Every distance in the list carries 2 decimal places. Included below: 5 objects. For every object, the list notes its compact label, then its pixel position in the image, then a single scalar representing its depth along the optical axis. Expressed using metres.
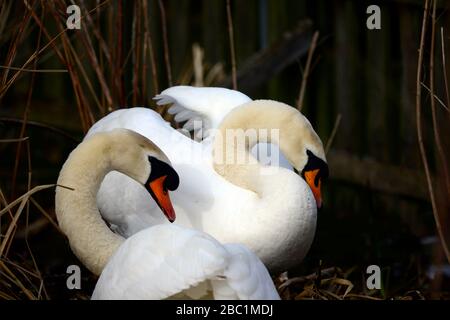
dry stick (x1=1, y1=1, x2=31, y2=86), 7.79
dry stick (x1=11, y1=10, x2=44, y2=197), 8.59
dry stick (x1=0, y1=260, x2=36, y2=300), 8.06
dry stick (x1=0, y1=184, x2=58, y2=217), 7.39
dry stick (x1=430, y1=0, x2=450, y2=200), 6.30
